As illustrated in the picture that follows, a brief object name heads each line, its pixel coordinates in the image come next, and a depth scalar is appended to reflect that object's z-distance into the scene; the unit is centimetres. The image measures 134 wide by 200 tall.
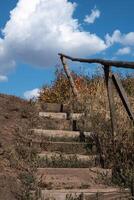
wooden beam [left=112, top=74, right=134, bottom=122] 443
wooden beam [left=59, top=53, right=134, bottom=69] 396
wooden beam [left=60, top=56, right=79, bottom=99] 712
